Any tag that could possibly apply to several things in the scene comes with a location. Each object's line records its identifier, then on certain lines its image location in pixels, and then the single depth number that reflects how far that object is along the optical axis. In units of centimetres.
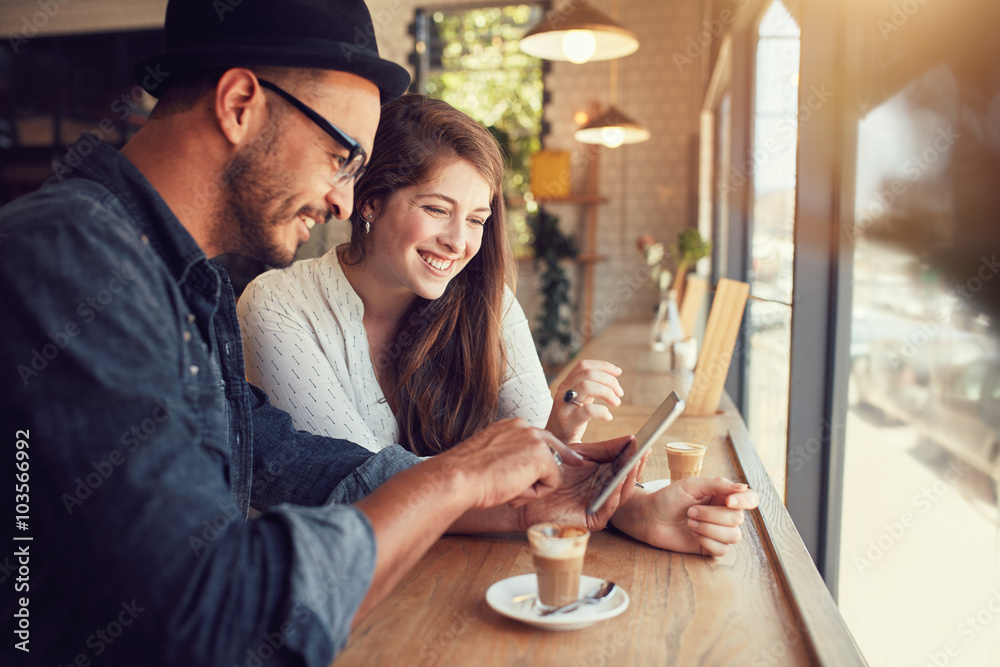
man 72
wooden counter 88
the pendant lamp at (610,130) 527
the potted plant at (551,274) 712
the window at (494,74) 748
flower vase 369
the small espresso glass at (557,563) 94
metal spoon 95
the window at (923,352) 133
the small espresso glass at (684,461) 146
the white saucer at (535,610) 91
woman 163
